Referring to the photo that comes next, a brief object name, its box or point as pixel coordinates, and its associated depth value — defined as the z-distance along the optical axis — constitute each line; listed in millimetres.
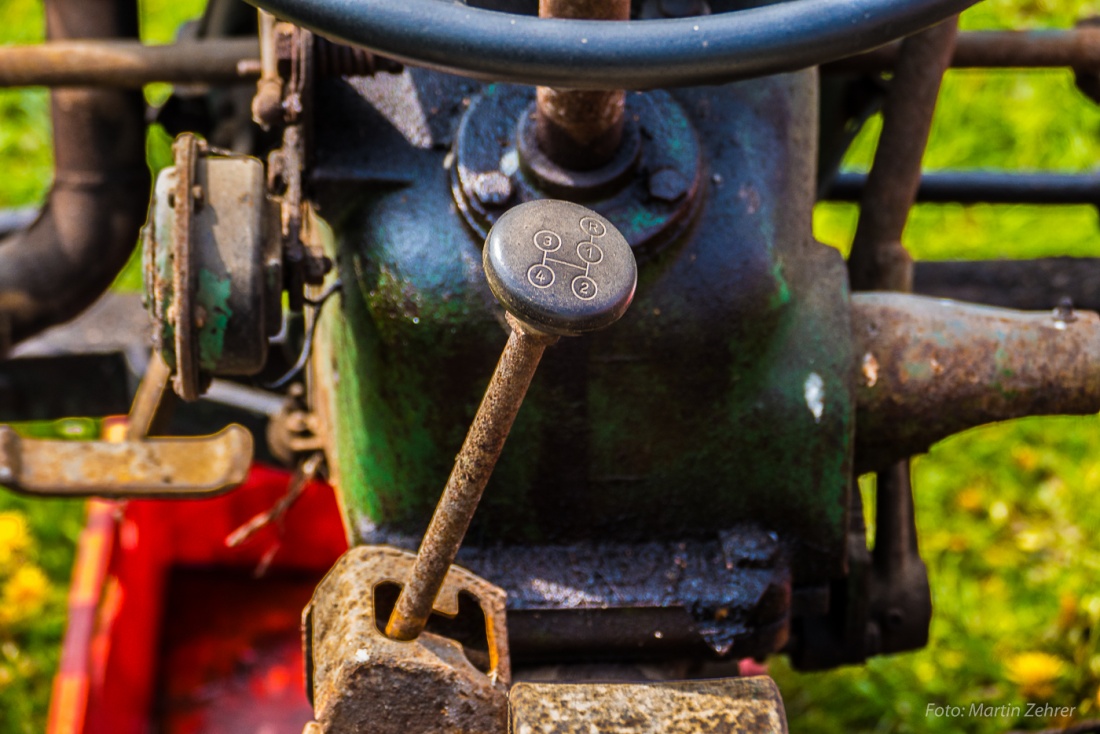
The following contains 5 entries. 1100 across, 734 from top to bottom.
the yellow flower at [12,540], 2219
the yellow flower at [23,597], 2143
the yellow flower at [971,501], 2455
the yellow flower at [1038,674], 1975
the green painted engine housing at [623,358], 1049
